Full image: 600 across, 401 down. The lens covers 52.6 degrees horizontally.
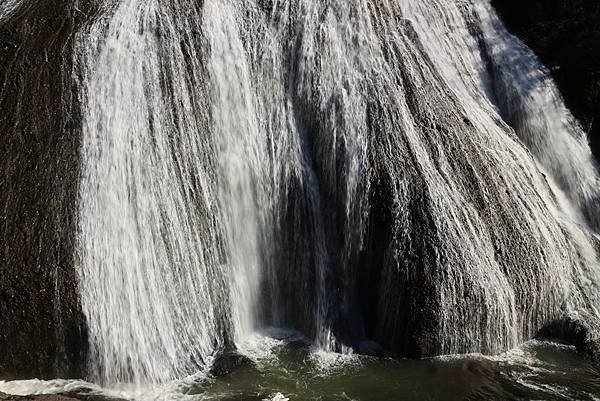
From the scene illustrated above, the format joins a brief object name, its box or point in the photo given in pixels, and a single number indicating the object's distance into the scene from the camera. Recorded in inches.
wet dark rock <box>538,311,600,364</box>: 426.6
